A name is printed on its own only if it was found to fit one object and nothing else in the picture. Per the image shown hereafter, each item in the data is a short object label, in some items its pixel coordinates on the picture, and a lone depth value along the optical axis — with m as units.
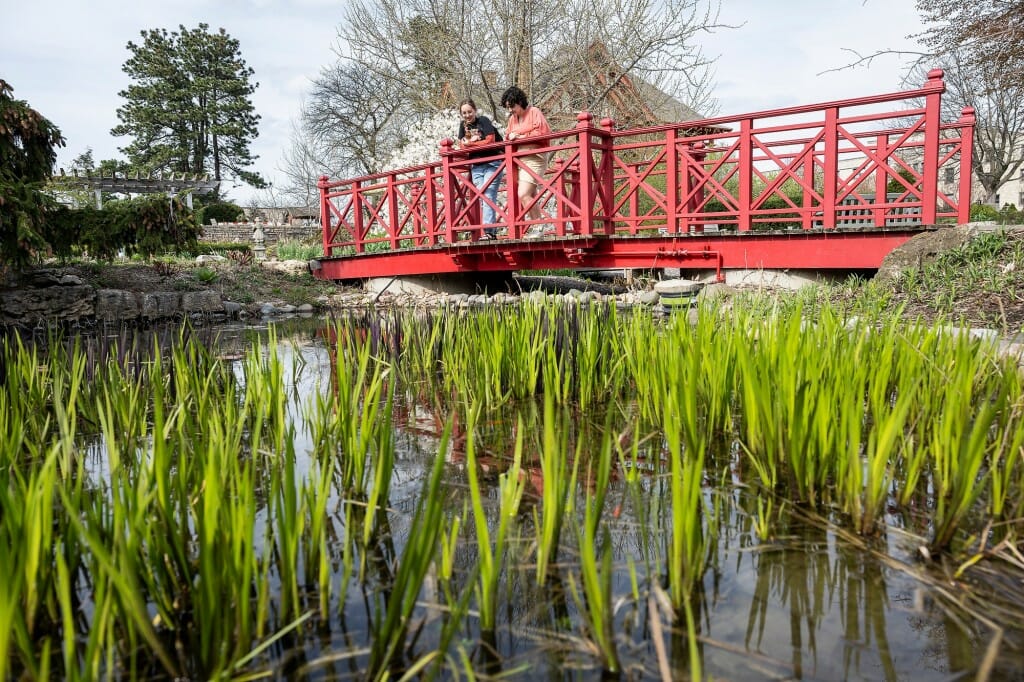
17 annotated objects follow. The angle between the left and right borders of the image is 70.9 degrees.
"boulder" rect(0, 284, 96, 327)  7.54
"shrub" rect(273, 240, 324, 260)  14.35
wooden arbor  22.31
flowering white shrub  16.64
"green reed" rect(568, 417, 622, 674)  1.10
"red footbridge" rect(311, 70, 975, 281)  6.82
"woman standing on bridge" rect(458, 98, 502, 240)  8.59
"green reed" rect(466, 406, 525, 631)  1.14
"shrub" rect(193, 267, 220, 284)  10.27
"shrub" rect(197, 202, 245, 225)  27.48
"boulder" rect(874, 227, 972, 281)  5.50
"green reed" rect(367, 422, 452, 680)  1.07
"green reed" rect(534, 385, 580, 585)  1.28
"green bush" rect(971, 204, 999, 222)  18.35
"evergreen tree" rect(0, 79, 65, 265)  5.79
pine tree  34.56
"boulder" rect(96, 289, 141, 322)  8.23
